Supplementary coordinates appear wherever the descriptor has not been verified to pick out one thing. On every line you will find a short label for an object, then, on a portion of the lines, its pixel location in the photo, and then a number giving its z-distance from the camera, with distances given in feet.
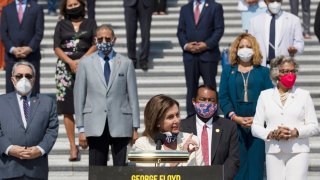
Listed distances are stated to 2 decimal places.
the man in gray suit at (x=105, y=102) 52.41
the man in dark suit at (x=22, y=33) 66.13
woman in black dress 61.38
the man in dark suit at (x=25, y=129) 48.98
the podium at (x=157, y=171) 33.66
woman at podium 38.34
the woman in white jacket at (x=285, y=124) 49.58
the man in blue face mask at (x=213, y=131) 46.19
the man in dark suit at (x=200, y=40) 64.77
